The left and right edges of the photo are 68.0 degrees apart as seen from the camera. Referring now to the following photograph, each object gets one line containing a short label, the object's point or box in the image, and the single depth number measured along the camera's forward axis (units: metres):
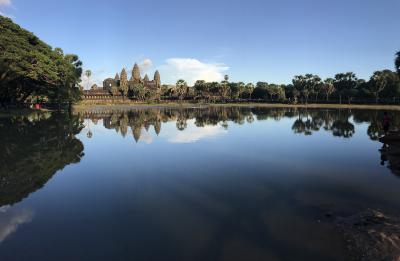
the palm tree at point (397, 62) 45.58
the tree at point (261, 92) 160.06
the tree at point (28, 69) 50.66
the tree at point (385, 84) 109.00
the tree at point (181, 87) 160.12
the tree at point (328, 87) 130.50
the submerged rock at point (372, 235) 7.51
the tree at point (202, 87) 163.62
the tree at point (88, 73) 148.19
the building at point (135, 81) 184.62
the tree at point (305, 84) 138.94
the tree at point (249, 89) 161.75
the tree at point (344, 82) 132.62
